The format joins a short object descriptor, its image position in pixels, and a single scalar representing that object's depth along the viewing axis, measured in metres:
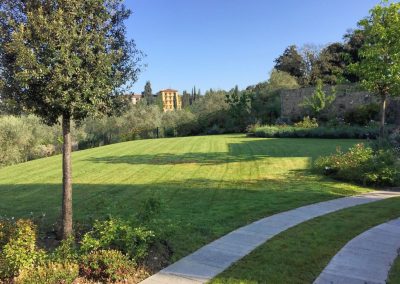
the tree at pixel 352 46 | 44.87
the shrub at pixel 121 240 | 5.32
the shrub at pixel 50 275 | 4.64
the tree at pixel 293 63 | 58.09
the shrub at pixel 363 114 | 31.11
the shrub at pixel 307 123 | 32.00
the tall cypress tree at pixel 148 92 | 93.76
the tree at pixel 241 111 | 40.09
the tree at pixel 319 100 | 33.59
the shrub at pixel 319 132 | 26.43
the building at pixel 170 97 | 150.25
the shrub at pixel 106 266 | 4.98
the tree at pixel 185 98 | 121.49
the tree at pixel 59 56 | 5.14
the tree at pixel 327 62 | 51.94
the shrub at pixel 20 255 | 4.87
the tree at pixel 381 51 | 13.32
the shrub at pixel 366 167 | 11.47
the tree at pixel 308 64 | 54.68
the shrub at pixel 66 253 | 5.14
